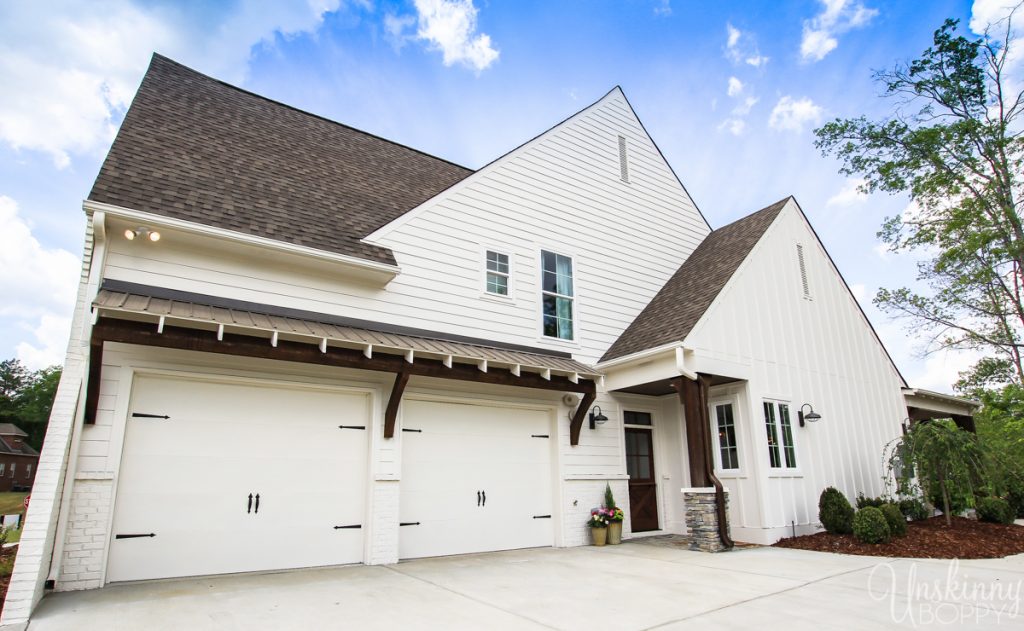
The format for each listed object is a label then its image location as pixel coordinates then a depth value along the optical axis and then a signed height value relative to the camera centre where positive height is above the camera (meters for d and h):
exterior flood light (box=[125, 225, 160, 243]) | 6.26 +2.55
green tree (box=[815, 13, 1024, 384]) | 13.71 +7.44
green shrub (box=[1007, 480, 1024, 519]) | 11.59 -1.00
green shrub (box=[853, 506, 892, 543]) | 8.15 -1.13
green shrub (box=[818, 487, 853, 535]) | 8.91 -1.00
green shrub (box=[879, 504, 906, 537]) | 8.54 -1.10
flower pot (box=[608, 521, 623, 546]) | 9.20 -1.31
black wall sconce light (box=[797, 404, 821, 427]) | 9.94 +0.62
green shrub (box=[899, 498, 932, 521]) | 10.77 -1.17
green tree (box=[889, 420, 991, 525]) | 9.42 -0.18
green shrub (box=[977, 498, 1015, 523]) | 10.49 -1.17
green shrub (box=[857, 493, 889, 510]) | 9.59 -0.90
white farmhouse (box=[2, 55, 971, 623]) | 6.14 +1.36
